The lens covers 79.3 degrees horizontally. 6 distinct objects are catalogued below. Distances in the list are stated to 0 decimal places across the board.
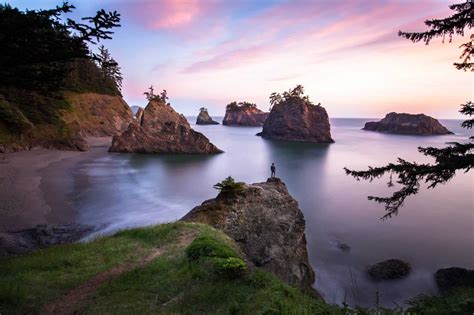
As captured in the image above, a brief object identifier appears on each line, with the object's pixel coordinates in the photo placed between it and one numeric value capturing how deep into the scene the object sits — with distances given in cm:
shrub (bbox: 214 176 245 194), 1647
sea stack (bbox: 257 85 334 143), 9756
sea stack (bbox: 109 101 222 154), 5662
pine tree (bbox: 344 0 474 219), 812
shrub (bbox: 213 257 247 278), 759
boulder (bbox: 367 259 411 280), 1644
